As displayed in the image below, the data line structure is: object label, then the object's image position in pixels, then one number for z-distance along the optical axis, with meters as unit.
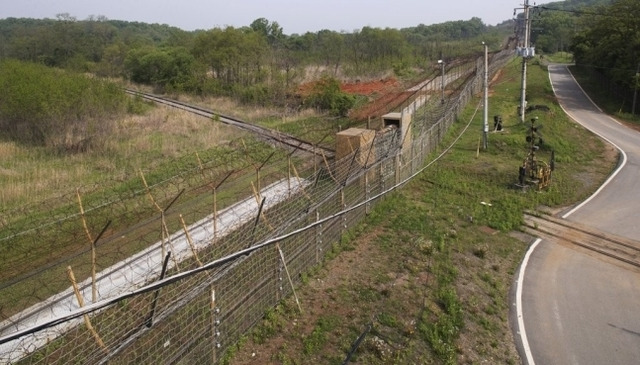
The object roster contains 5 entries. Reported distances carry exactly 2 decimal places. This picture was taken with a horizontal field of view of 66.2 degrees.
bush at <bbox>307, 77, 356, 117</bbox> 29.89
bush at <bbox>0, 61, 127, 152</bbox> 22.19
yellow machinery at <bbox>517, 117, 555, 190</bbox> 14.62
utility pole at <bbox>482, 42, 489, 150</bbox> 18.61
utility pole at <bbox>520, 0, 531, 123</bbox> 22.03
